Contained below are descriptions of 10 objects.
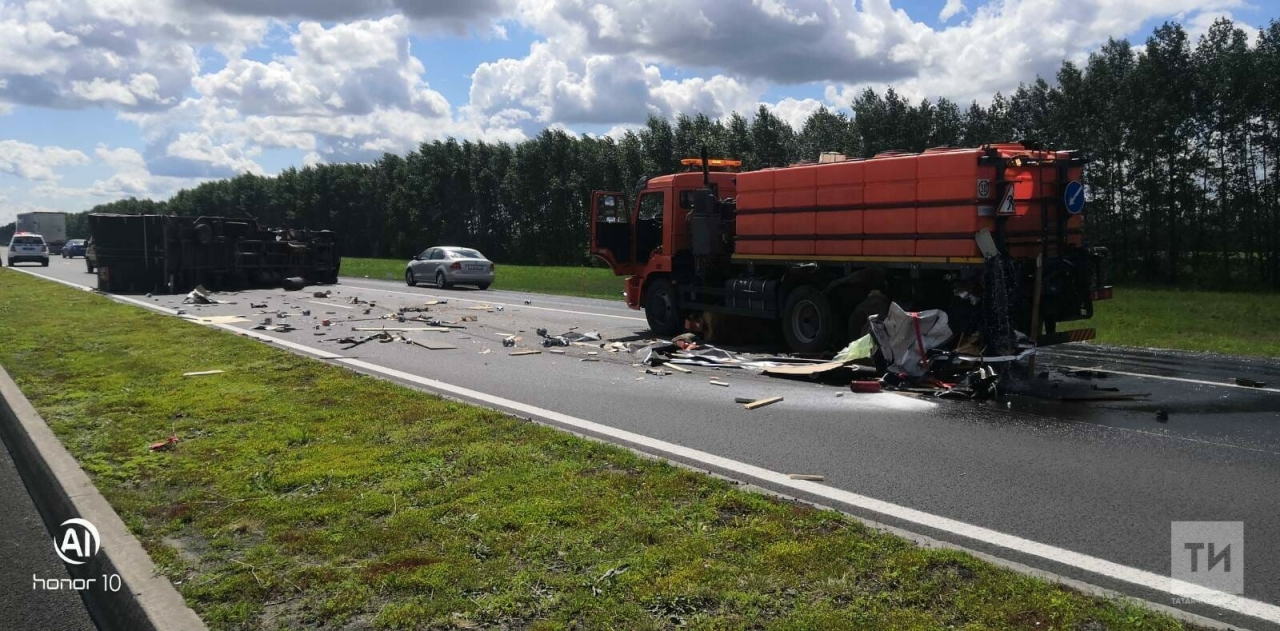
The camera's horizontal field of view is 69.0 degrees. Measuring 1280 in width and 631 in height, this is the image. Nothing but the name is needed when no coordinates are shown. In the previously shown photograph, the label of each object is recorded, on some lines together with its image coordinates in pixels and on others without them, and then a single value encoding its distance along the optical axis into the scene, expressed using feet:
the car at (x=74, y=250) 241.55
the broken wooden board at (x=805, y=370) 35.29
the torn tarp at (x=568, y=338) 47.62
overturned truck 90.02
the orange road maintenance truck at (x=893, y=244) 35.55
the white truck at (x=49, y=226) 275.59
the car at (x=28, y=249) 177.88
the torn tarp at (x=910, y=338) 34.06
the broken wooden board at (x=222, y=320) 59.48
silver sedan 104.78
